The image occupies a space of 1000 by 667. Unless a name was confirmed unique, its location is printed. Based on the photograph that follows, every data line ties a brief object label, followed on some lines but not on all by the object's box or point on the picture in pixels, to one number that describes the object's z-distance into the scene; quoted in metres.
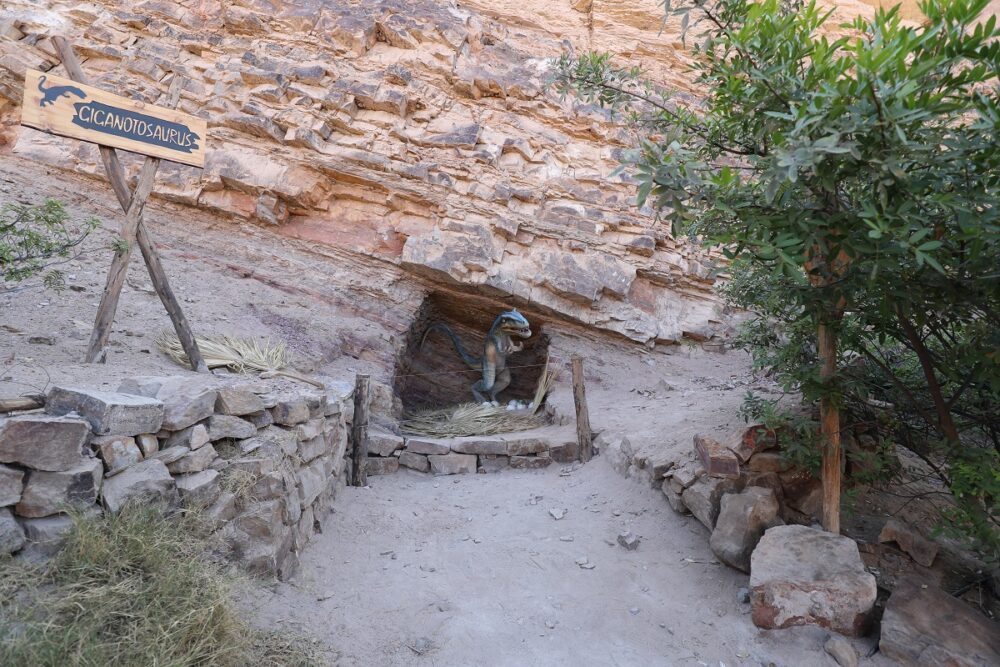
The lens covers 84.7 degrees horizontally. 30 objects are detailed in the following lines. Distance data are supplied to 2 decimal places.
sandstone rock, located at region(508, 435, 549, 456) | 5.62
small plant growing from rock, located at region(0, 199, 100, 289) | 3.21
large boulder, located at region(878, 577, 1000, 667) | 2.49
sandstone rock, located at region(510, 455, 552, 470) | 5.55
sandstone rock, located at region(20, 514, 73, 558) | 2.09
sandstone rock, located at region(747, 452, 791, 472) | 3.63
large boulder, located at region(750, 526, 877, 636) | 2.74
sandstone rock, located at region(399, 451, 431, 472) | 5.42
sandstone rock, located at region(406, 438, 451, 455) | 5.46
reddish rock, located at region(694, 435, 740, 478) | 3.62
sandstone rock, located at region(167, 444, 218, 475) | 2.66
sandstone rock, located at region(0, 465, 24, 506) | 2.05
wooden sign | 3.24
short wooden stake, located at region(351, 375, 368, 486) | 4.87
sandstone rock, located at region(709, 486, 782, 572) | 3.26
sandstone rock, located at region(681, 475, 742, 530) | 3.59
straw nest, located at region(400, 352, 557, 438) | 6.30
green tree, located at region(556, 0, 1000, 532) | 1.85
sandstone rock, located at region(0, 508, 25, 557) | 2.00
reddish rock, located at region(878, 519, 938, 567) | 3.18
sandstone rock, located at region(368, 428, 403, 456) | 5.34
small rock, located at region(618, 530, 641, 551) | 3.79
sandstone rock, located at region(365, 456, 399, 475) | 5.27
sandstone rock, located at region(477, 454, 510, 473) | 5.61
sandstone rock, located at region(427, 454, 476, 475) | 5.49
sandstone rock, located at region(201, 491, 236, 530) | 2.66
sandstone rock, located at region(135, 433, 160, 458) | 2.57
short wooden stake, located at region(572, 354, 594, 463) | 5.45
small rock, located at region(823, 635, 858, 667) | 2.58
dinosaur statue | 7.11
